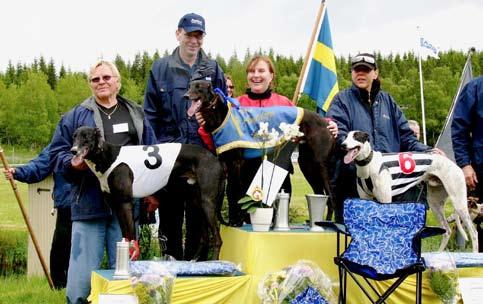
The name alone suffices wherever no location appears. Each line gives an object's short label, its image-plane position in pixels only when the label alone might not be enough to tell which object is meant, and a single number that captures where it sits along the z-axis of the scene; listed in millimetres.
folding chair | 4199
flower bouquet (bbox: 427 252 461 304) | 4480
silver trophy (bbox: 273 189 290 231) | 4824
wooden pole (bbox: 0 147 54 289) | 5867
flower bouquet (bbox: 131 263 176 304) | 3926
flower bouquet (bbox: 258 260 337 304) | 4254
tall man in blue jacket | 5027
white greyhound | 4758
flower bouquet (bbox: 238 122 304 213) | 4660
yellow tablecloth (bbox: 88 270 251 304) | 4059
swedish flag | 7281
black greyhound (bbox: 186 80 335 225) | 4656
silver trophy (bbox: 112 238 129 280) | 4066
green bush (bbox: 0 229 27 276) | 8531
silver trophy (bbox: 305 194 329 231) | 4840
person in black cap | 5254
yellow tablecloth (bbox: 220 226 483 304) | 4480
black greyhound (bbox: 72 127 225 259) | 4273
